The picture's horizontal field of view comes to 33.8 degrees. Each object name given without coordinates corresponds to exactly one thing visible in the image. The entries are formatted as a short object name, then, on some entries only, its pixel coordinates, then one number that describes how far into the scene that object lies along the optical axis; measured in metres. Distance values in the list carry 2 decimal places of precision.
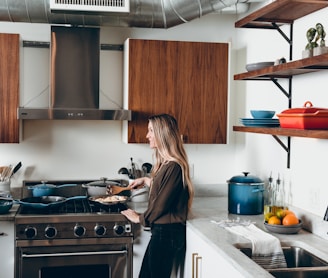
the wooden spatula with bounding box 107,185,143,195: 3.70
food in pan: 3.56
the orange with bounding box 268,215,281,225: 2.97
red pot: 2.49
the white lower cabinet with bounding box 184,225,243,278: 2.48
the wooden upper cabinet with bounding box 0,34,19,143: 3.62
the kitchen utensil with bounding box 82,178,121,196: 3.81
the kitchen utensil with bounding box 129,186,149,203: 3.87
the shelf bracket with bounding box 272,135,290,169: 3.38
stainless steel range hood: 3.80
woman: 3.14
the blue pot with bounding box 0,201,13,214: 3.38
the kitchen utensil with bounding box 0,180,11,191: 3.83
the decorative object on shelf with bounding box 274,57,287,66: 2.95
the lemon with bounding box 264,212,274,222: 3.05
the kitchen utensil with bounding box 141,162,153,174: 4.11
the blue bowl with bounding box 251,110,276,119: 3.17
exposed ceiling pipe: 3.39
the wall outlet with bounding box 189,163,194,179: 4.19
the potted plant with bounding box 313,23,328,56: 2.56
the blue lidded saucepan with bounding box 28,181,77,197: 3.76
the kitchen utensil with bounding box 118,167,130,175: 4.00
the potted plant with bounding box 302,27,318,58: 2.67
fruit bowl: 2.92
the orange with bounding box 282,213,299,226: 2.95
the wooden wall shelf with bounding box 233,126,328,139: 2.42
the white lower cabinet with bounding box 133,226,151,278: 3.45
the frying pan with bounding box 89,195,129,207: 3.54
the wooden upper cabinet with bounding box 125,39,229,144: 3.80
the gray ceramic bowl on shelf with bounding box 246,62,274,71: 3.13
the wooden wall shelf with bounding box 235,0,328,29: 2.84
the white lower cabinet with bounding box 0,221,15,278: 3.32
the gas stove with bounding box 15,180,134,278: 3.30
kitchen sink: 2.43
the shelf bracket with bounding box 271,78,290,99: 3.39
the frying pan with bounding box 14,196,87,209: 3.41
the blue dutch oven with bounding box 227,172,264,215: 3.47
